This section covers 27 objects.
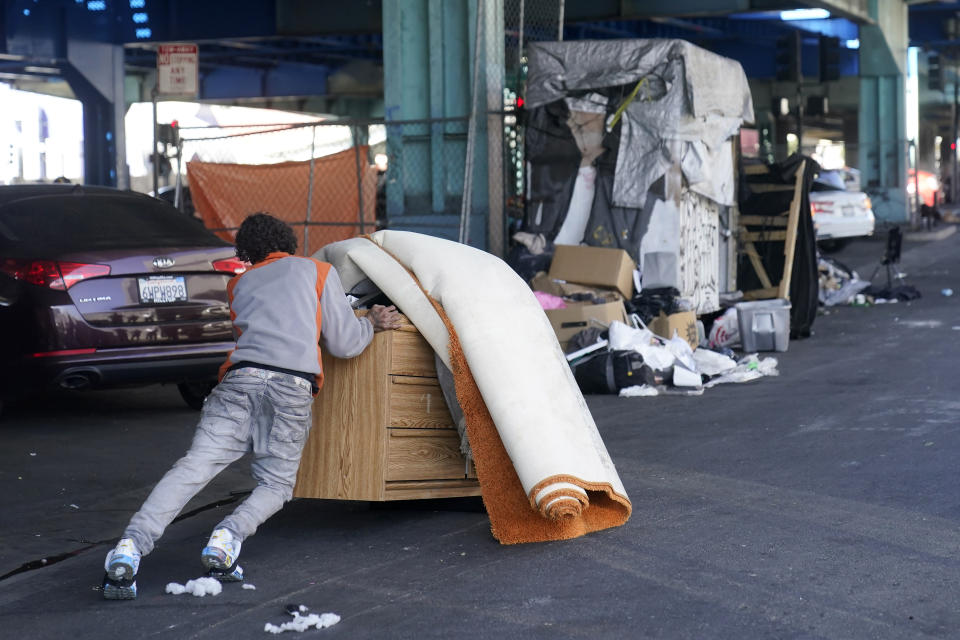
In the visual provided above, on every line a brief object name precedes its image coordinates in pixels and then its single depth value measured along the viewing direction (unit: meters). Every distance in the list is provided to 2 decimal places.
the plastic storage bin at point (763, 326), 12.63
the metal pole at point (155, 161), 14.76
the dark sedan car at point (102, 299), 8.39
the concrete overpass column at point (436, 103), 13.92
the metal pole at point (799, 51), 24.61
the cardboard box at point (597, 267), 12.38
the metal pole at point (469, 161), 13.64
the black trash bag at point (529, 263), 12.92
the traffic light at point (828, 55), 26.53
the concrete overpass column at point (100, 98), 23.61
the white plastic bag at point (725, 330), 12.95
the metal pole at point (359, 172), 14.04
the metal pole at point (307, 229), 14.23
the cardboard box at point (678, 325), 11.98
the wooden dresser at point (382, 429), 5.85
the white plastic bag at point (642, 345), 10.62
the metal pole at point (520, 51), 14.43
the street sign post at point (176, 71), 15.05
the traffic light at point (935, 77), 40.91
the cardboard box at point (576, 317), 11.44
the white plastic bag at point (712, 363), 10.95
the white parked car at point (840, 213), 25.59
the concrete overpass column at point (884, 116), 32.97
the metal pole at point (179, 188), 14.40
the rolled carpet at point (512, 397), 5.58
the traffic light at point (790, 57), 24.69
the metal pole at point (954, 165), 52.62
